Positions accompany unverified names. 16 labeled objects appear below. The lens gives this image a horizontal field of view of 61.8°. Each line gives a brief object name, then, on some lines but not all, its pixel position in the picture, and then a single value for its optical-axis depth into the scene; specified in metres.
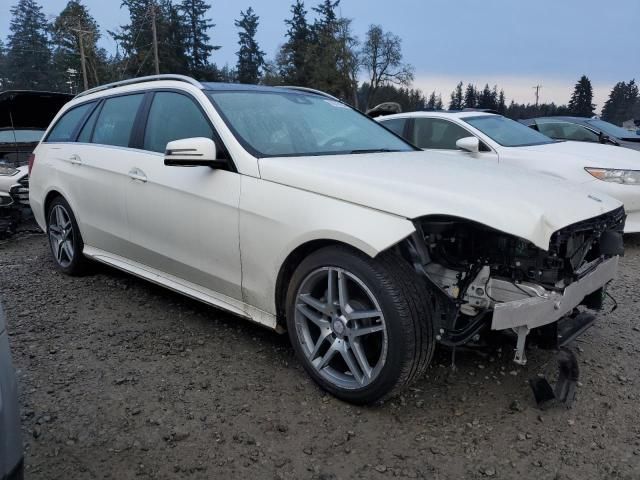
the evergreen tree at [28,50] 65.38
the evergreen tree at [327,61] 64.62
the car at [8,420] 1.64
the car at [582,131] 9.77
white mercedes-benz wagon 2.48
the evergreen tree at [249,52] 77.38
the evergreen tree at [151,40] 54.97
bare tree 68.25
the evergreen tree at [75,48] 47.53
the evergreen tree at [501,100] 86.96
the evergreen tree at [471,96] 89.24
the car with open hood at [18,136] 6.92
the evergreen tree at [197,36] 67.50
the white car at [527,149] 5.65
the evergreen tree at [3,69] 63.13
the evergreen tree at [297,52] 68.00
